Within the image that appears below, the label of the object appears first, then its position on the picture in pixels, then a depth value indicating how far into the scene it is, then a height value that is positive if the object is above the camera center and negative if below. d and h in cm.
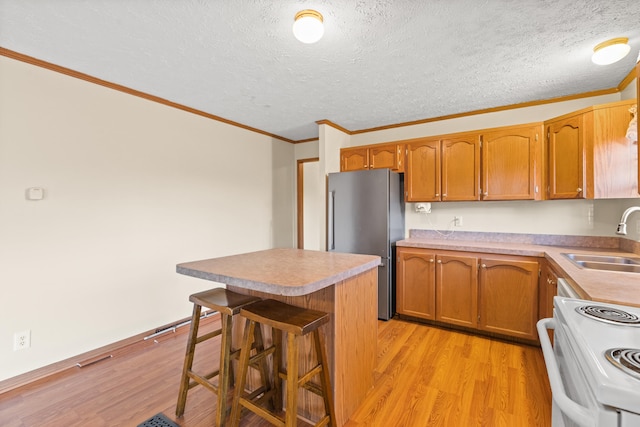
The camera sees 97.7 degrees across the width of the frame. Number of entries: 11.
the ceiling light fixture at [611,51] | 189 +112
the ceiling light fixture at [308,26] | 160 +109
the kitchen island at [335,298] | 141 -51
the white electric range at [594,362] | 59 -38
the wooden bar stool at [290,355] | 129 -71
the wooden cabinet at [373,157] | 339 +73
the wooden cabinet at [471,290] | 252 -75
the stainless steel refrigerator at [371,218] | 313 -4
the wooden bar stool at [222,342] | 150 -75
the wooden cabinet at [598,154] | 218 +49
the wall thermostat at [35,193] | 207 +18
